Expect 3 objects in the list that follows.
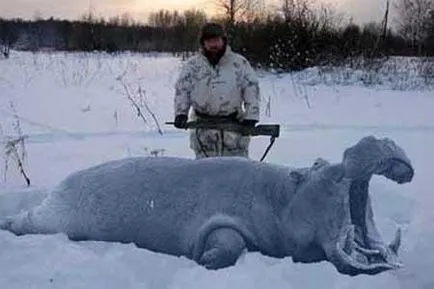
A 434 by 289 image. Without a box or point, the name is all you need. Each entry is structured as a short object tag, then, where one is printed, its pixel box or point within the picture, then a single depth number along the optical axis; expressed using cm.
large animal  400
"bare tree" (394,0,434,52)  3478
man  607
